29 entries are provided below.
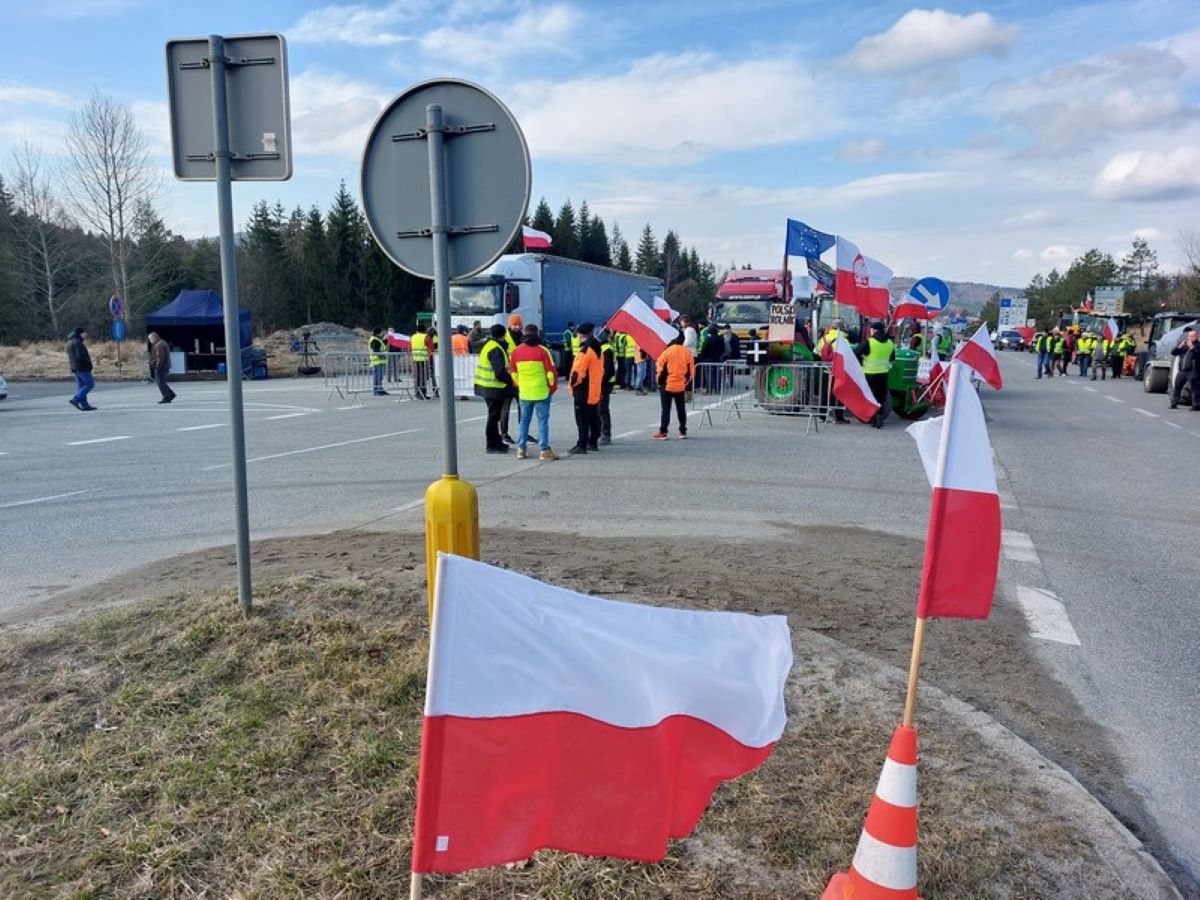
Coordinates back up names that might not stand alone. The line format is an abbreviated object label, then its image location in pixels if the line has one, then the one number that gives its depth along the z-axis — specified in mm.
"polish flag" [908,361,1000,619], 2982
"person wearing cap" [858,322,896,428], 16594
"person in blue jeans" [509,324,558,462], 12367
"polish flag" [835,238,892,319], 17141
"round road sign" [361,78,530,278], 3844
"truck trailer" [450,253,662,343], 27578
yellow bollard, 3988
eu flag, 19734
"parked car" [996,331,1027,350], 83000
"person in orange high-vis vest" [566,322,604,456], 12688
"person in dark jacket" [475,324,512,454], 12641
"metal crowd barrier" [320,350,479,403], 22625
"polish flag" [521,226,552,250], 32438
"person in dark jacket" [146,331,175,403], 22500
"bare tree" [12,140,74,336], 51906
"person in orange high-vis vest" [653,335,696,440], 14430
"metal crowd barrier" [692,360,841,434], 17016
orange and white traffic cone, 2670
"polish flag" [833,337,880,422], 13531
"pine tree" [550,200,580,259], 90125
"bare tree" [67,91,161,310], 44031
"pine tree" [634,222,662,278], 114094
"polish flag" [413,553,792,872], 1920
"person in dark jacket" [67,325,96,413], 20047
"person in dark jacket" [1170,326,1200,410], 21422
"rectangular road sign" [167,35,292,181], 4648
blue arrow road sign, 26641
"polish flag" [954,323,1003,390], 15008
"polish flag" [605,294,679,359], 15023
